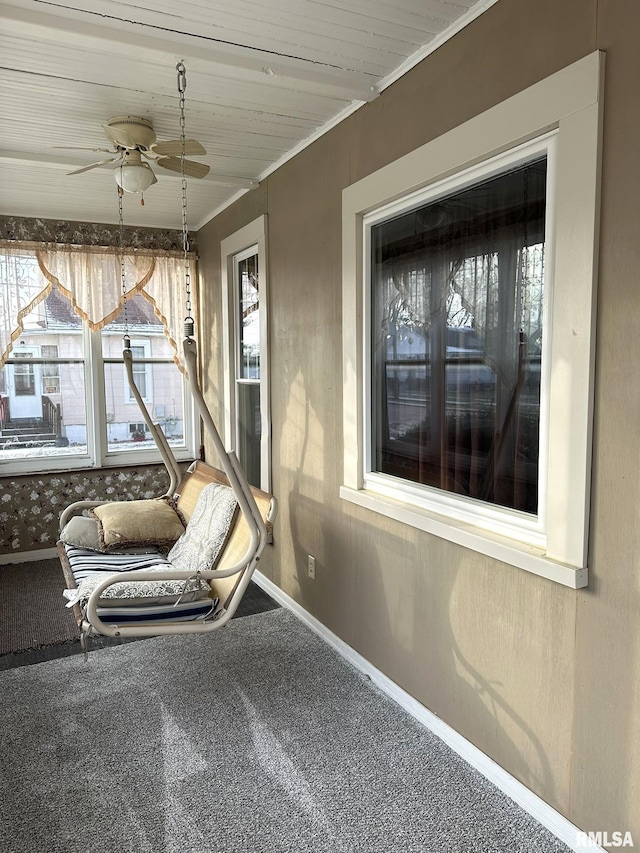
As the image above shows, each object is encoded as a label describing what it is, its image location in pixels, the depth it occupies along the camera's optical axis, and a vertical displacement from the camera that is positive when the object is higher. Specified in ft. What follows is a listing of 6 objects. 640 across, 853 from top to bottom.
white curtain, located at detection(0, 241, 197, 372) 14.17 +2.05
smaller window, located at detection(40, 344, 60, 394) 14.89 -0.18
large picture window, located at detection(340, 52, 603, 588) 5.50 +0.38
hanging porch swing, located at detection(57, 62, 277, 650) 7.88 -2.96
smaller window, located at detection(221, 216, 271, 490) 12.27 +0.35
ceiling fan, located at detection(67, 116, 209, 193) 8.78 +3.13
